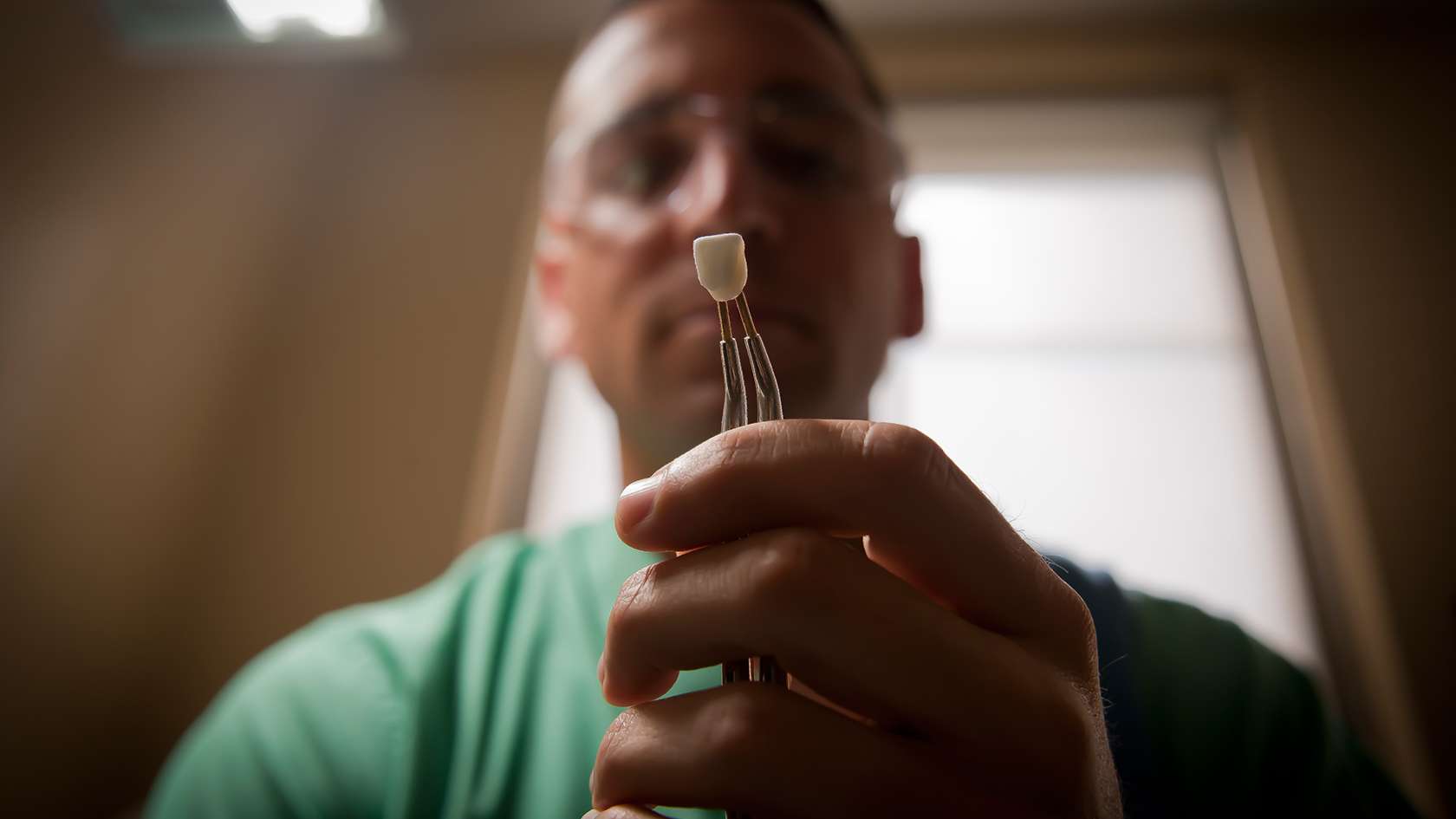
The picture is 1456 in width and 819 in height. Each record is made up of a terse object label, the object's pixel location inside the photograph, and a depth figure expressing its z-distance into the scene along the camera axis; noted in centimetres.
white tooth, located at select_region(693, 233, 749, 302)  11
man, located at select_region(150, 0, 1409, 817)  12
